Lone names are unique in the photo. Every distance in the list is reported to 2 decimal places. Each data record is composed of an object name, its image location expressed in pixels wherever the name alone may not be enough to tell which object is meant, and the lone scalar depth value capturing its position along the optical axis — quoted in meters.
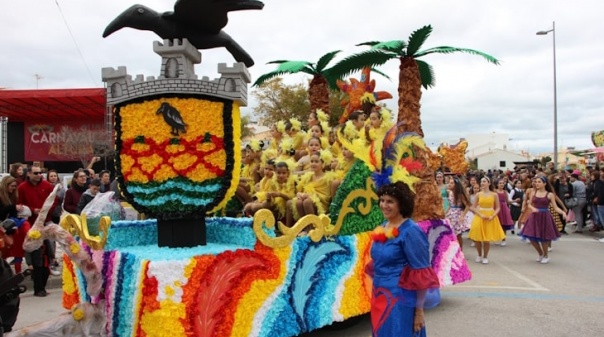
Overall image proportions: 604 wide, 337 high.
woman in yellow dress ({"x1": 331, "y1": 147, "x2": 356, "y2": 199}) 5.07
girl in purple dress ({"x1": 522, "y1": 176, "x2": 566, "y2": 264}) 8.98
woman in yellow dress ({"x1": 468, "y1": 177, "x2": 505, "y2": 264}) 9.20
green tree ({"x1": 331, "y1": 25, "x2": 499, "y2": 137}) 8.84
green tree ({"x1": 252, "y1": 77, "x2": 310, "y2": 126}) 26.11
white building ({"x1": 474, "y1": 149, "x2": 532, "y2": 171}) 59.09
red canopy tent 27.50
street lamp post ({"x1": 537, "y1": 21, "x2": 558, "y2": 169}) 18.89
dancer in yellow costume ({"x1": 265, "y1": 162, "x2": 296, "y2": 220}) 5.75
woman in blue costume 3.11
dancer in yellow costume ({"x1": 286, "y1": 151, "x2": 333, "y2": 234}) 5.29
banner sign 31.36
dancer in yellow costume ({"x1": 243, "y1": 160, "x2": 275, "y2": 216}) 5.82
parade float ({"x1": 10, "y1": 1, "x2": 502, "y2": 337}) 3.64
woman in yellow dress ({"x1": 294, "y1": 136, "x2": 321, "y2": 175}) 6.51
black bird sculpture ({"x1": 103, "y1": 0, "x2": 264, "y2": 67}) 4.14
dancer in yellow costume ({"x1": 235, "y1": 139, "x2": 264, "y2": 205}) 6.76
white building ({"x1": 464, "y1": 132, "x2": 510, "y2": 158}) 73.94
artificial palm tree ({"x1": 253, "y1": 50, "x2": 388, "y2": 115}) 10.31
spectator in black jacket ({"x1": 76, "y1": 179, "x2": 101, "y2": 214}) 7.86
